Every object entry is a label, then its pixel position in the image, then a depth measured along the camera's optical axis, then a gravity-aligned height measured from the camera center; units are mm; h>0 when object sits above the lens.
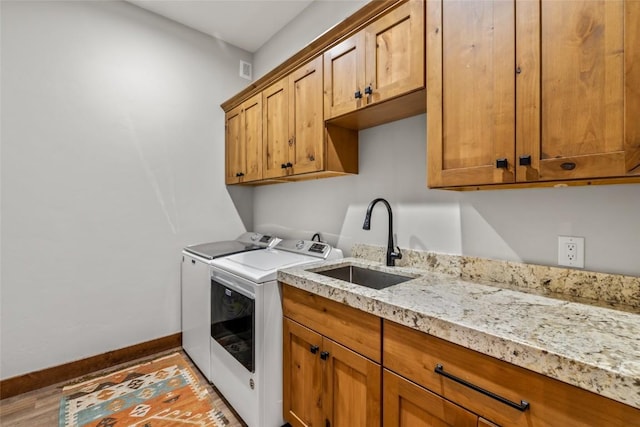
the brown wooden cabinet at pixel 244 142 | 2357 +590
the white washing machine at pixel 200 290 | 2076 -616
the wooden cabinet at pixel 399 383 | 711 -549
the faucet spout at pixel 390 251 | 1677 -239
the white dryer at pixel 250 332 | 1538 -699
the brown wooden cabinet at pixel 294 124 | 1788 +580
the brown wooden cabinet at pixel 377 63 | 1289 +725
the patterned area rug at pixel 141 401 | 1683 -1199
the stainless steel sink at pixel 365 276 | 1612 -392
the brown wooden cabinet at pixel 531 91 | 833 +389
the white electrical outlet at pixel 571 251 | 1137 -168
